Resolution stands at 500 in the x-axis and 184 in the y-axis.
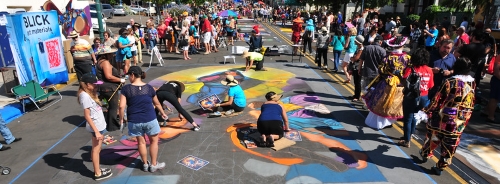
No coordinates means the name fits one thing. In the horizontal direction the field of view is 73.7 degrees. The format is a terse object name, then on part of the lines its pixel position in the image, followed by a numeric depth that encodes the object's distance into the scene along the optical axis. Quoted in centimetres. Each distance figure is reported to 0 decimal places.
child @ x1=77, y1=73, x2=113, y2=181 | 441
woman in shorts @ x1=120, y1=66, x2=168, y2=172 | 453
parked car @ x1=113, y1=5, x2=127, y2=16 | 3991
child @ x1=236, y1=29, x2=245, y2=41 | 2111
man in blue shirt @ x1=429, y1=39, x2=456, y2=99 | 620
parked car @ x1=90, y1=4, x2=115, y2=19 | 3586
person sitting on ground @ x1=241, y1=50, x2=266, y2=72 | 1111
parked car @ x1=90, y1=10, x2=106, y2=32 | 2448
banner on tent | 845
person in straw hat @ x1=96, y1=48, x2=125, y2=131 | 627
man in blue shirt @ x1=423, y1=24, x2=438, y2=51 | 1253
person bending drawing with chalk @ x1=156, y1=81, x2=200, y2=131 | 638
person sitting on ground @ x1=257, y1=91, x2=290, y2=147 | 561
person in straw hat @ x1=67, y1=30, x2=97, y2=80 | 786
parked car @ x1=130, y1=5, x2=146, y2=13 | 4525
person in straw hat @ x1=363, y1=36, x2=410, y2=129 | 623
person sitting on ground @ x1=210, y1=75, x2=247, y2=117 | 715
